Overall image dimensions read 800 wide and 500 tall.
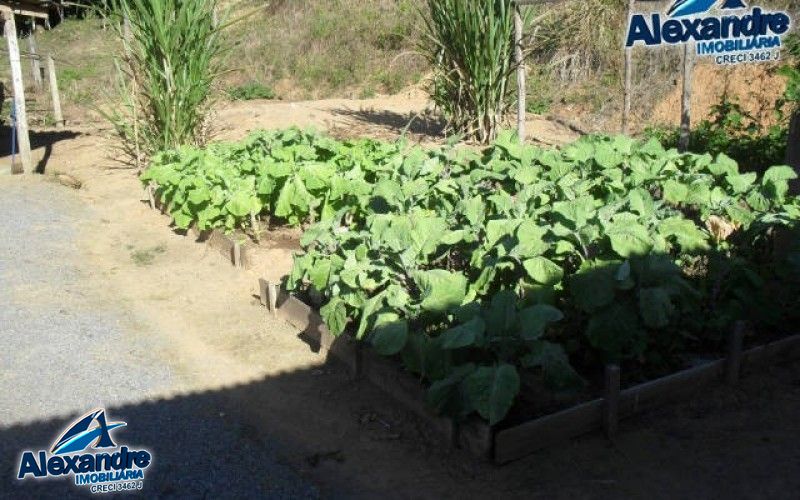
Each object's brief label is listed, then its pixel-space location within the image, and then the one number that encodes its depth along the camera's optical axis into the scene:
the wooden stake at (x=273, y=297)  5.42
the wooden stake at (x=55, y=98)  15.42
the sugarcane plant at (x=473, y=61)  8.61
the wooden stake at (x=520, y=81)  8.03
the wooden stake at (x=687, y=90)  7.66
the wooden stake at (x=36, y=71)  20.39
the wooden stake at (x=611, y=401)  3.65
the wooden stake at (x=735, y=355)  4.09
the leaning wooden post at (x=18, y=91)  10.46
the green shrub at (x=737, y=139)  8.04
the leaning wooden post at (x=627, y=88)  9.59
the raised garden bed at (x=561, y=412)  3.50
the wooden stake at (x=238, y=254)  6.42
